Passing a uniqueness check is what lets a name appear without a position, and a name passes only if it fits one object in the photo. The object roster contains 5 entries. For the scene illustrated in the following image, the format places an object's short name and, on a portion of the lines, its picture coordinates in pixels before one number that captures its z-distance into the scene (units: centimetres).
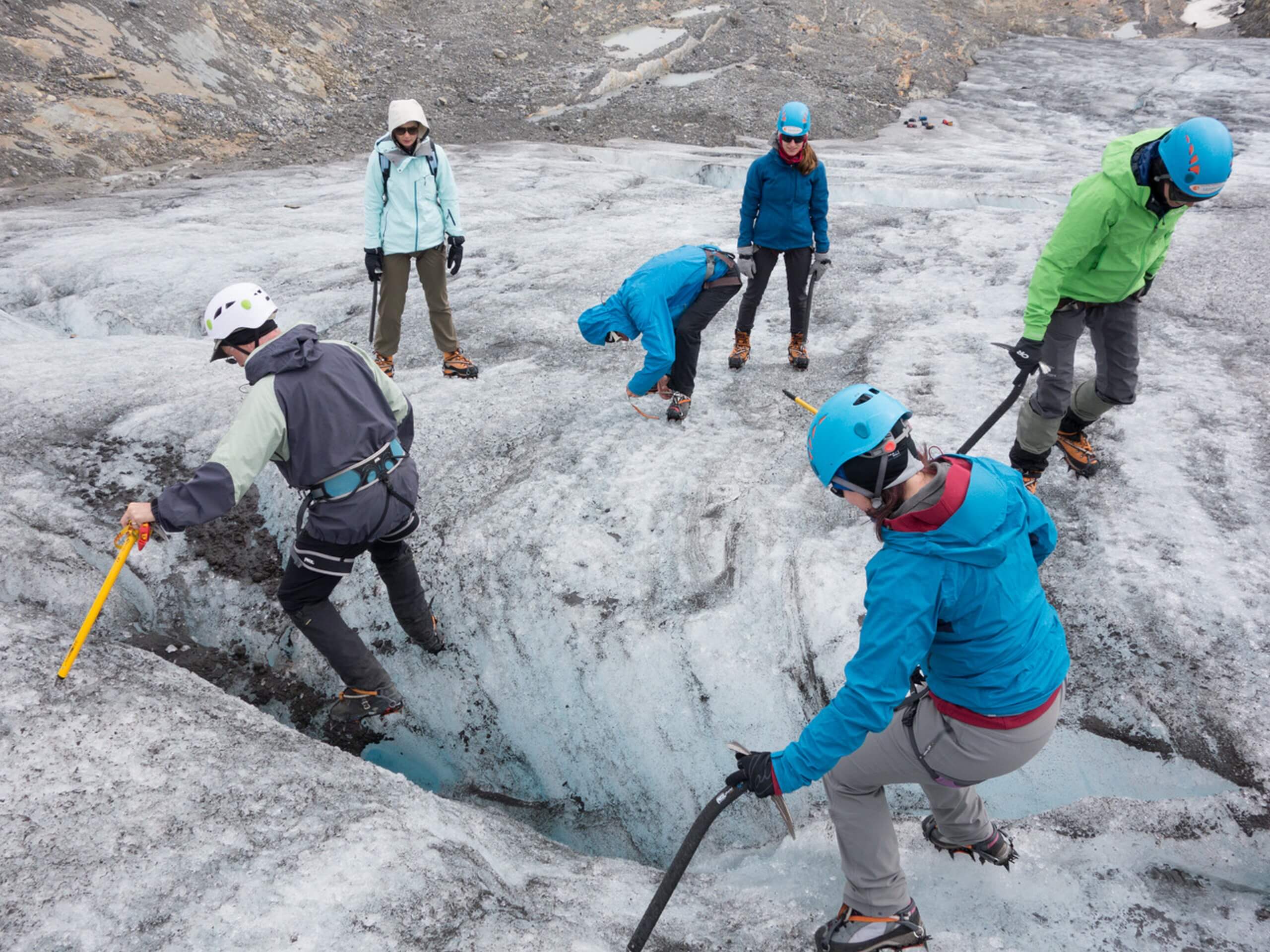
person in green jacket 363
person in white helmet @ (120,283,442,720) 324
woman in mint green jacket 577
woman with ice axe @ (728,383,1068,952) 227
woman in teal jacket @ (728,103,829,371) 554
